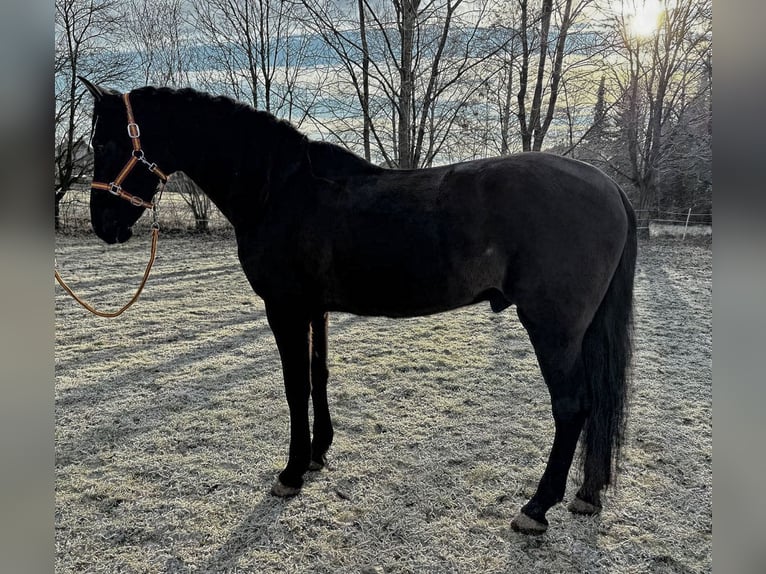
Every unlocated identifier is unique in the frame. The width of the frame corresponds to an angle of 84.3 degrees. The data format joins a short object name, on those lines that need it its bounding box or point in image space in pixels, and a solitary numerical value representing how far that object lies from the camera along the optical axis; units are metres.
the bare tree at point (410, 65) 6.25
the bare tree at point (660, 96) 11.08
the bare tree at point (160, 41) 12.16
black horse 2.10
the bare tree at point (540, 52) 6.49
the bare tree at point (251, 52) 9.69
